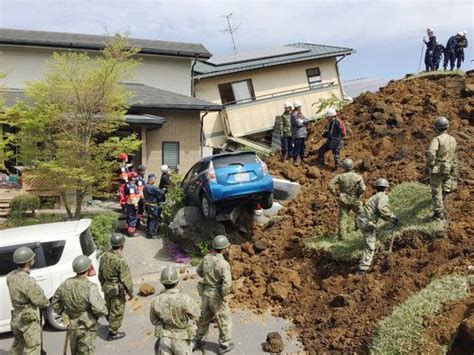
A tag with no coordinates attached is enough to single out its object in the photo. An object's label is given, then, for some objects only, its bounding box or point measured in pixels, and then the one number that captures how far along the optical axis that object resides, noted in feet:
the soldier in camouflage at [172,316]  18.65
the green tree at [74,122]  37.68
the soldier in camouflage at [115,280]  24.57
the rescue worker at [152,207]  40.09
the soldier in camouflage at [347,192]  30.68
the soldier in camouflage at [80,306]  20.36
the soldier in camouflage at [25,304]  20.94
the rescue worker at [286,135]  45.09
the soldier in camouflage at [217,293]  22.94
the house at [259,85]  70.13
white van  25.04
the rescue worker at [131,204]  39.22
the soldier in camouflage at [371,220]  27.02
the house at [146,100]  53.52
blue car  33.06
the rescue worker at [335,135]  41.98
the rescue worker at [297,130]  43.62
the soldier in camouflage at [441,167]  28.68
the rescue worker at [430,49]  62.28
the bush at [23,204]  41.42
